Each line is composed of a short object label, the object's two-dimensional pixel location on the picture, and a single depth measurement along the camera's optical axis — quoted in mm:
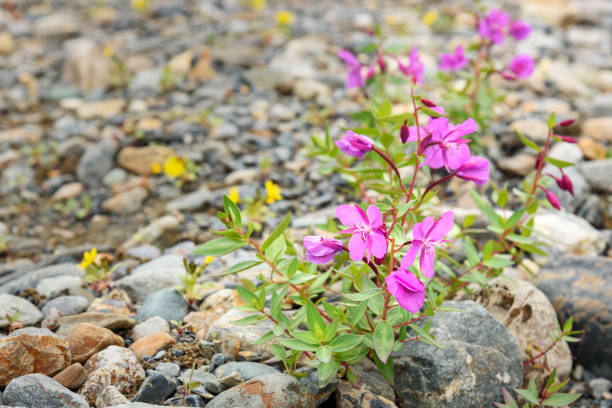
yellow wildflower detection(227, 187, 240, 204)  3186
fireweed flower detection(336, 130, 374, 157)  2039
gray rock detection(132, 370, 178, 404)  2129
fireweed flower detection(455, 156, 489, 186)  2004
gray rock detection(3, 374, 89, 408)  1996
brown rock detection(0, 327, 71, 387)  2133
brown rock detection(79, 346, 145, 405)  2170
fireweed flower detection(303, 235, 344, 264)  1876
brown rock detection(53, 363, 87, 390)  2160
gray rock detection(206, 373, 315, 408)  2023
